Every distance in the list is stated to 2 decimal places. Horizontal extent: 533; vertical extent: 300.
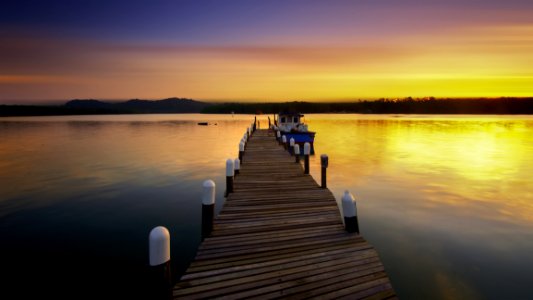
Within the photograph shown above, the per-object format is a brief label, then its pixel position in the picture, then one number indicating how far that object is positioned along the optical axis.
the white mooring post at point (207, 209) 7.94
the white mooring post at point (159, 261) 4.55
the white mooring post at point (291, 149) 21.35
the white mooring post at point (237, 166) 14.01
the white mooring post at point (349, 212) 7.69
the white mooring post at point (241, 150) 17.87
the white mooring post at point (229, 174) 11.27
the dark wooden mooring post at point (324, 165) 12.66
